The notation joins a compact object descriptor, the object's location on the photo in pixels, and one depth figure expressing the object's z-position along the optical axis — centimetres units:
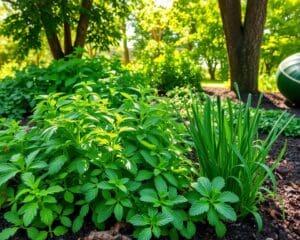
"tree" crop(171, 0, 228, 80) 1706
